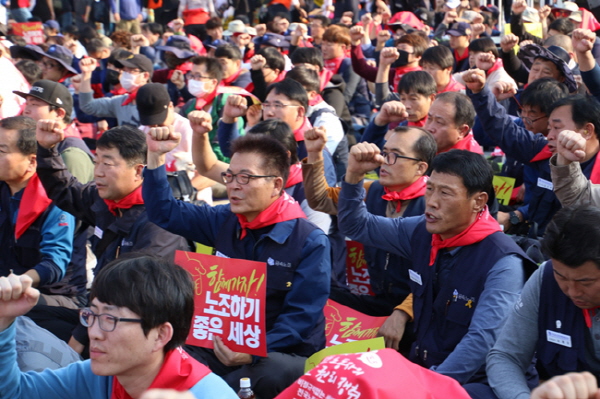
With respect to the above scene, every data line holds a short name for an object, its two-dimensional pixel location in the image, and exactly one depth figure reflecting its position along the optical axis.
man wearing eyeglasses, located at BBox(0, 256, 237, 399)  2.44
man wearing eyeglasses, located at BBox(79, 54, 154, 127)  7.94
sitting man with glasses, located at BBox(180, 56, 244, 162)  7.83
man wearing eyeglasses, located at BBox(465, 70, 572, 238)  5.06
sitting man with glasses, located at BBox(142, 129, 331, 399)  3.71
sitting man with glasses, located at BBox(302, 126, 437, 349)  4.37
